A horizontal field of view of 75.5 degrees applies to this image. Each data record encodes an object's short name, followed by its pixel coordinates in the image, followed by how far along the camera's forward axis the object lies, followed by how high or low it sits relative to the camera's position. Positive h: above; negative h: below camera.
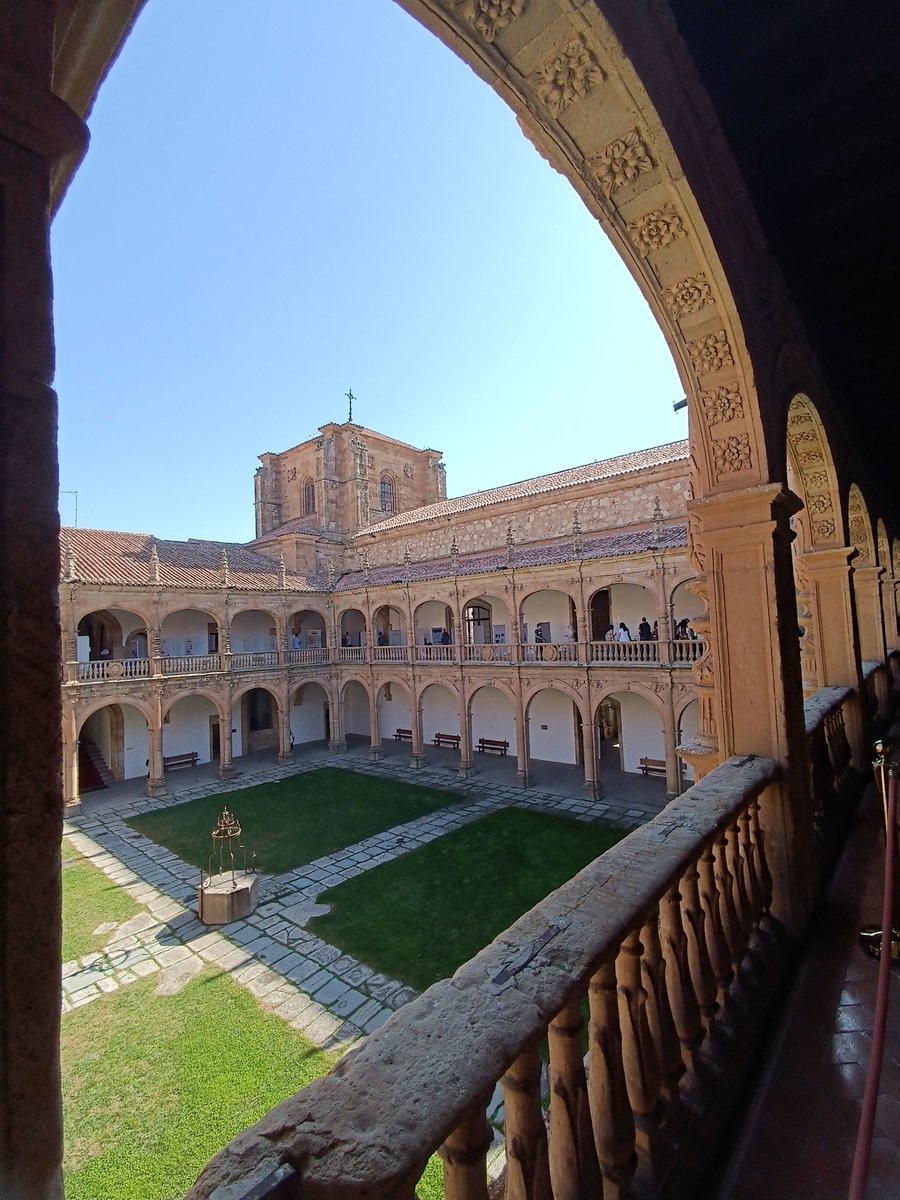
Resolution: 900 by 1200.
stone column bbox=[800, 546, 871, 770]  6.56 -0.11
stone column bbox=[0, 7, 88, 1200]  0.82 +0.05
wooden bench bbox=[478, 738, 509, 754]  22.94 -4.37
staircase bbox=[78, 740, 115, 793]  21.27 -4.45
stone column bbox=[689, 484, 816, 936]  3.63 -0.15
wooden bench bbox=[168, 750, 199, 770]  23.03 -4.42
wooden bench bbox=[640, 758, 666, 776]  18.59 -4.46
